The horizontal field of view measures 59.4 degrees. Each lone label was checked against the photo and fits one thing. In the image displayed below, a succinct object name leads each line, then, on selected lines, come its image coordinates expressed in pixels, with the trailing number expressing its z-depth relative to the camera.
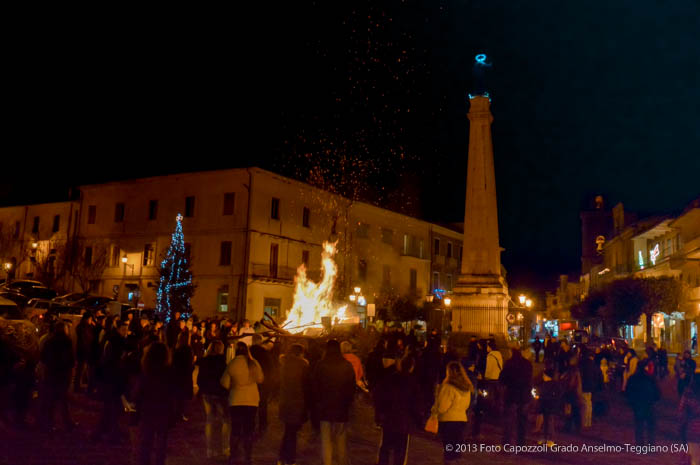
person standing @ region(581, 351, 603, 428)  12.45
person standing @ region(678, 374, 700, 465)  7.56
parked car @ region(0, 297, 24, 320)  20.08
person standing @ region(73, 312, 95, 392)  12.51
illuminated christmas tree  33.09
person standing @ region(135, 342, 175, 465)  6.83
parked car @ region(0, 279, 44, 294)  29.84
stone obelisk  24.30
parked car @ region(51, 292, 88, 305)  27.67
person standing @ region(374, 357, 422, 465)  7.31
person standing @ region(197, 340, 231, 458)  8.37
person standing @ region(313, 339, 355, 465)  7.19
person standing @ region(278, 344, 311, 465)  7.55
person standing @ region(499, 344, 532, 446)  10.00
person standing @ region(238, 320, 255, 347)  14.85
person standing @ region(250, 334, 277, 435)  9.16
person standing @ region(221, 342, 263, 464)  7.65
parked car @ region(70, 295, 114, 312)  27.30
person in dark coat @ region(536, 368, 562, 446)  10.45
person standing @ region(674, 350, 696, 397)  11.65
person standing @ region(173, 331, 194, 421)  7.30
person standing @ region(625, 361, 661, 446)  10.41
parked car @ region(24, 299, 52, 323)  26.53
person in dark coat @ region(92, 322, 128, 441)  8.80
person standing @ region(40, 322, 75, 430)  9.05
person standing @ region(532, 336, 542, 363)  22.80
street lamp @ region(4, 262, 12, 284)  38.28
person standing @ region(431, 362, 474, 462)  8.04
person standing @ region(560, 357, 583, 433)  11.48
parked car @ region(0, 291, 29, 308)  28.03
